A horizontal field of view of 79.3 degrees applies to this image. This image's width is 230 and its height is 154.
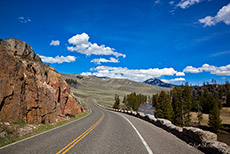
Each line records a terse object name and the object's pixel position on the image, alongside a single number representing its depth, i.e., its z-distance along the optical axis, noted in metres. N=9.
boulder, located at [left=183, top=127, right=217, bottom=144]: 6.20
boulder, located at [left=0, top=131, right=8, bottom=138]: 8.69
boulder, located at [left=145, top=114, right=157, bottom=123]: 15.53
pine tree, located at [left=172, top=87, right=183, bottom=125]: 44.78
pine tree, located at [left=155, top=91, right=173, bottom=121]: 41.38
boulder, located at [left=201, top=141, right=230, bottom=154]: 4.96
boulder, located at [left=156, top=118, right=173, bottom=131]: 10.92
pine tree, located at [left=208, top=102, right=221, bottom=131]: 45.44
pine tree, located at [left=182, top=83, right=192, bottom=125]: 45.29
